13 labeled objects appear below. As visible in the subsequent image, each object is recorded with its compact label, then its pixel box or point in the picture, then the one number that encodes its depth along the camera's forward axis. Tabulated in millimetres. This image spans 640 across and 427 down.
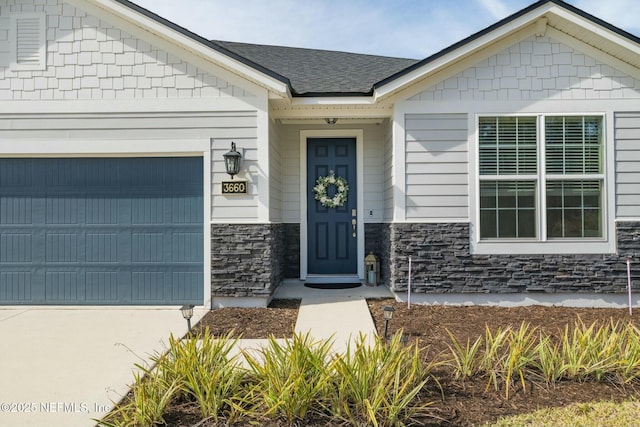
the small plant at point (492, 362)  3076
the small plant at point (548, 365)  3109
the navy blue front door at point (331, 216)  7324
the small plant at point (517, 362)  2994
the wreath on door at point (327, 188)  7258
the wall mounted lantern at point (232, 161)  5535
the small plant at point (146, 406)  2506
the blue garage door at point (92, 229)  5836
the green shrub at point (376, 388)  2527
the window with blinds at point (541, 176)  5719
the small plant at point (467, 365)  3168
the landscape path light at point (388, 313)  3838
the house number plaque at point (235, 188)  5680
